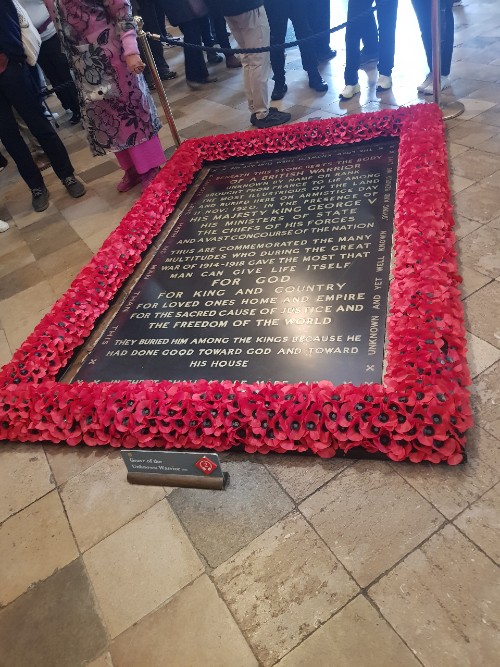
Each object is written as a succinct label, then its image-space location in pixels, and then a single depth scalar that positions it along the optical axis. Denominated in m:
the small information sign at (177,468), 1.86
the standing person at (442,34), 4.27
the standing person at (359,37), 4.38
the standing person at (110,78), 3.46
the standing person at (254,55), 4.15
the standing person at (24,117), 3.80
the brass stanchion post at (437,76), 3.76
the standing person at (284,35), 5.05
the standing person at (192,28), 5.68
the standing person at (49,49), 5.38
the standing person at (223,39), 6.68
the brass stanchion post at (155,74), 4.09
